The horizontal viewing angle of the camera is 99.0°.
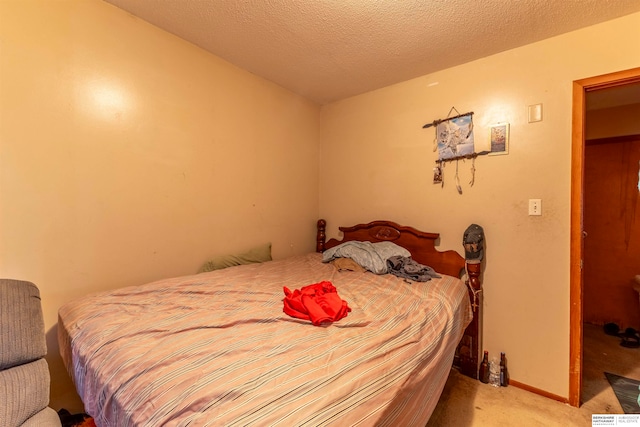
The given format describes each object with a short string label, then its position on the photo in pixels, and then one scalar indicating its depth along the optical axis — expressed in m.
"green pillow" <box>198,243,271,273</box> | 2.12
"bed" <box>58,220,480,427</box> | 0.72
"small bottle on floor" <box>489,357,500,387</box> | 1.99
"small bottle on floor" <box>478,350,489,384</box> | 2.01
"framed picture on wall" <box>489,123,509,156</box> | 2.00
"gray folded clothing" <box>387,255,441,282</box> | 1.97
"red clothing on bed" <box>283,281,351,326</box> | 1.22
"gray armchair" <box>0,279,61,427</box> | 0.91
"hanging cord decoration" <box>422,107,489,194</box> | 2.15
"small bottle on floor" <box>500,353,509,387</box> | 1.98
